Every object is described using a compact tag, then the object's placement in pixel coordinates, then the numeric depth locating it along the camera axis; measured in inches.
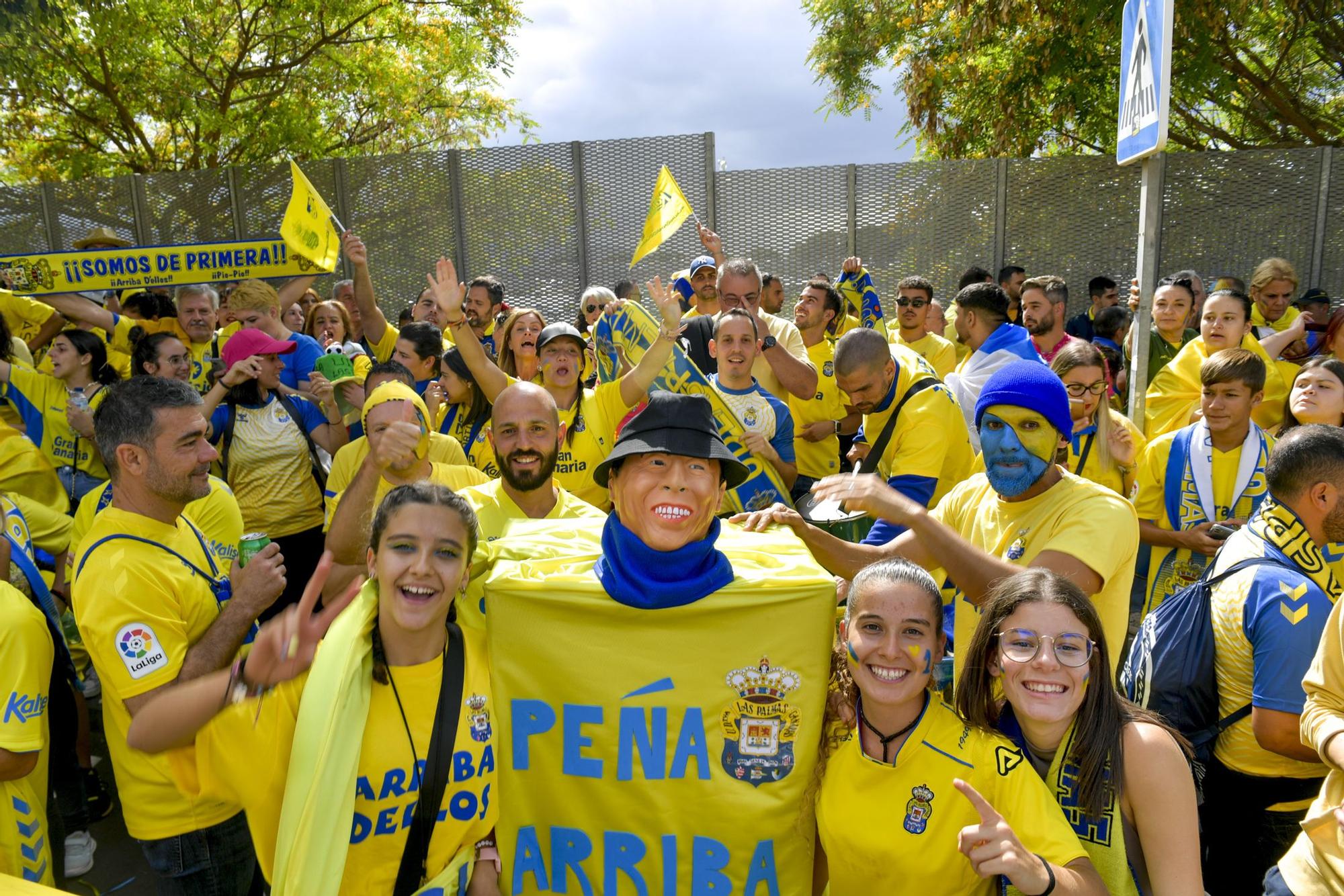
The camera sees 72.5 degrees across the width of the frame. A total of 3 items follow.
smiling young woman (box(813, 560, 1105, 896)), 81.8
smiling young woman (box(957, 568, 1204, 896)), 82.2
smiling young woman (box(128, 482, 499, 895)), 82.6
